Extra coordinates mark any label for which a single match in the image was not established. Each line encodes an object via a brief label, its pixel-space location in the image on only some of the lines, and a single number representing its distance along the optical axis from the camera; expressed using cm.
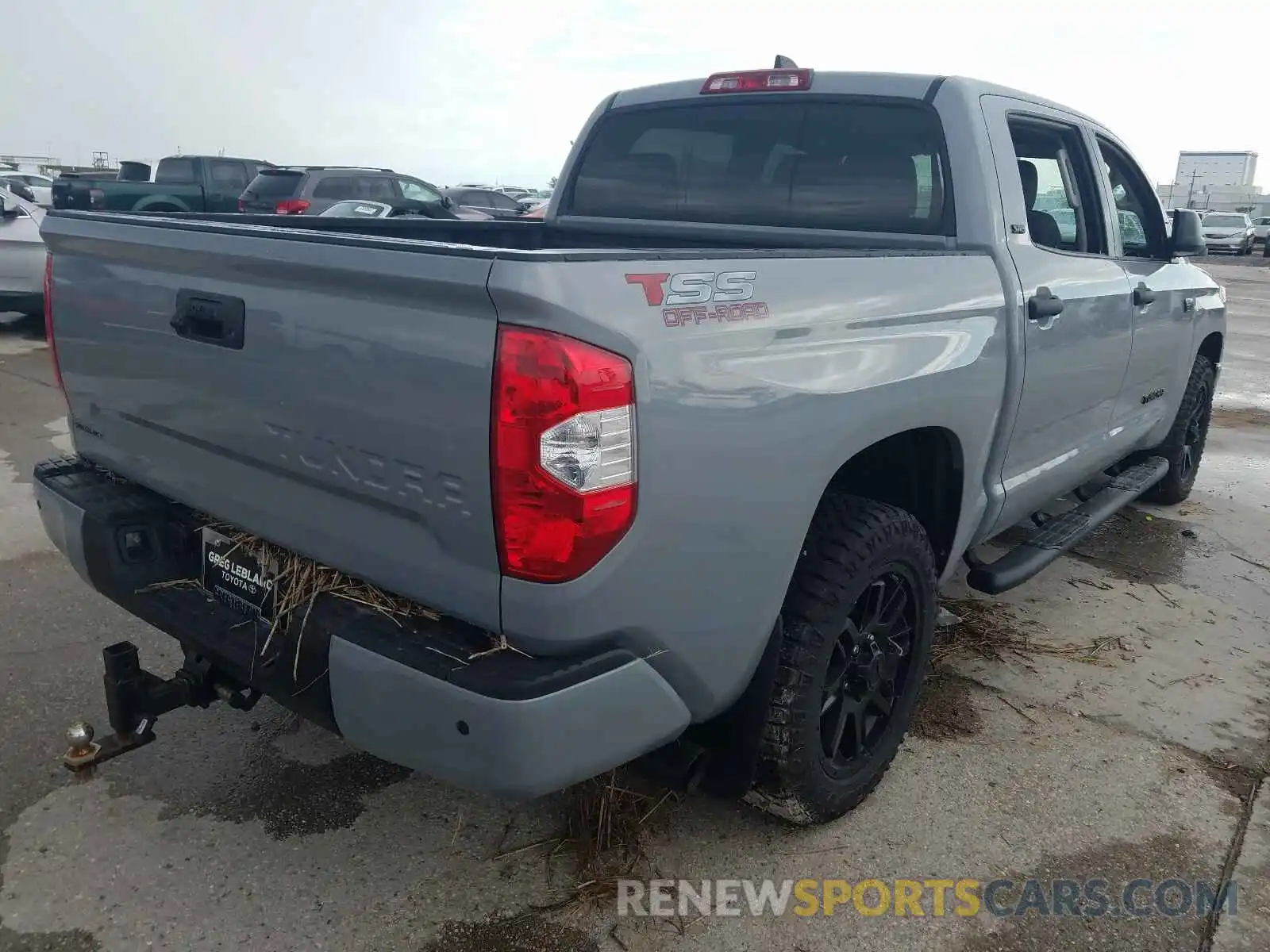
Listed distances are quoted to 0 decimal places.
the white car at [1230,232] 3447
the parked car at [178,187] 1574
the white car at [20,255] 990
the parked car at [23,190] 1385
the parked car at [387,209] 1316
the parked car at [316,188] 1455
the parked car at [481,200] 2181
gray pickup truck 185
